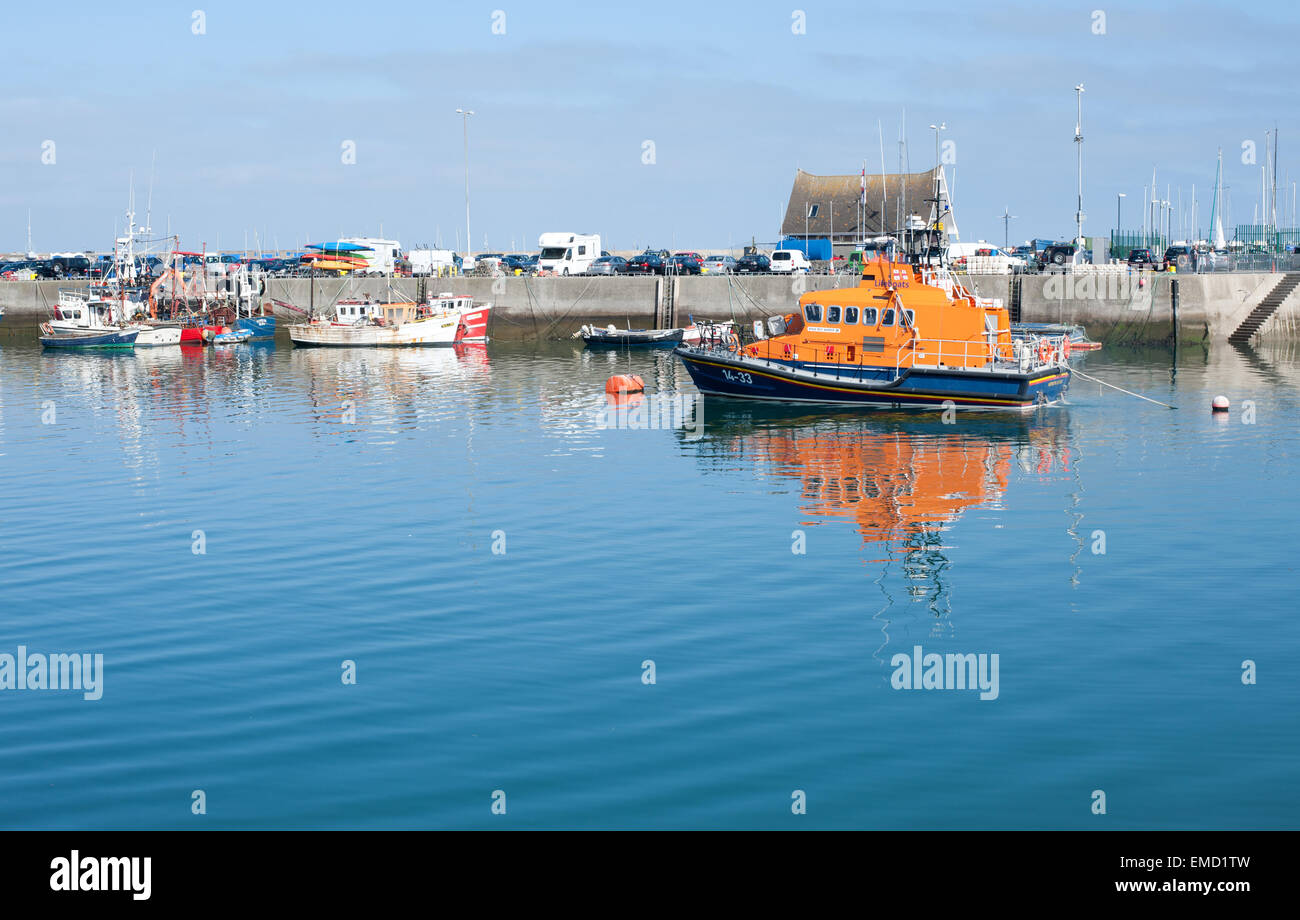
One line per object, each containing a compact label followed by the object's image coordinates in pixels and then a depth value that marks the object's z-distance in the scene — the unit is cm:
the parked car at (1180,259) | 7028
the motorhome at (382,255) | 9254
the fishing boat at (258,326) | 7606
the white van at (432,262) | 8675
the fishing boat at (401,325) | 7219
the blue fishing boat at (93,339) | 7150
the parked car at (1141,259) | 7825
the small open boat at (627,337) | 6848
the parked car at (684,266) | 7944
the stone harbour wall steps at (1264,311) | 6425
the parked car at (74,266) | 9526
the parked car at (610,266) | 8200
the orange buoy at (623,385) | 4722
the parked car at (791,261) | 8000
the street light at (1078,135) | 6906
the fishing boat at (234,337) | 7444
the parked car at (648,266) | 8063
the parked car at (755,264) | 8081
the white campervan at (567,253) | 8650
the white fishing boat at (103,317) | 7256
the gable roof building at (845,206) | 9794
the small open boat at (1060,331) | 5702
